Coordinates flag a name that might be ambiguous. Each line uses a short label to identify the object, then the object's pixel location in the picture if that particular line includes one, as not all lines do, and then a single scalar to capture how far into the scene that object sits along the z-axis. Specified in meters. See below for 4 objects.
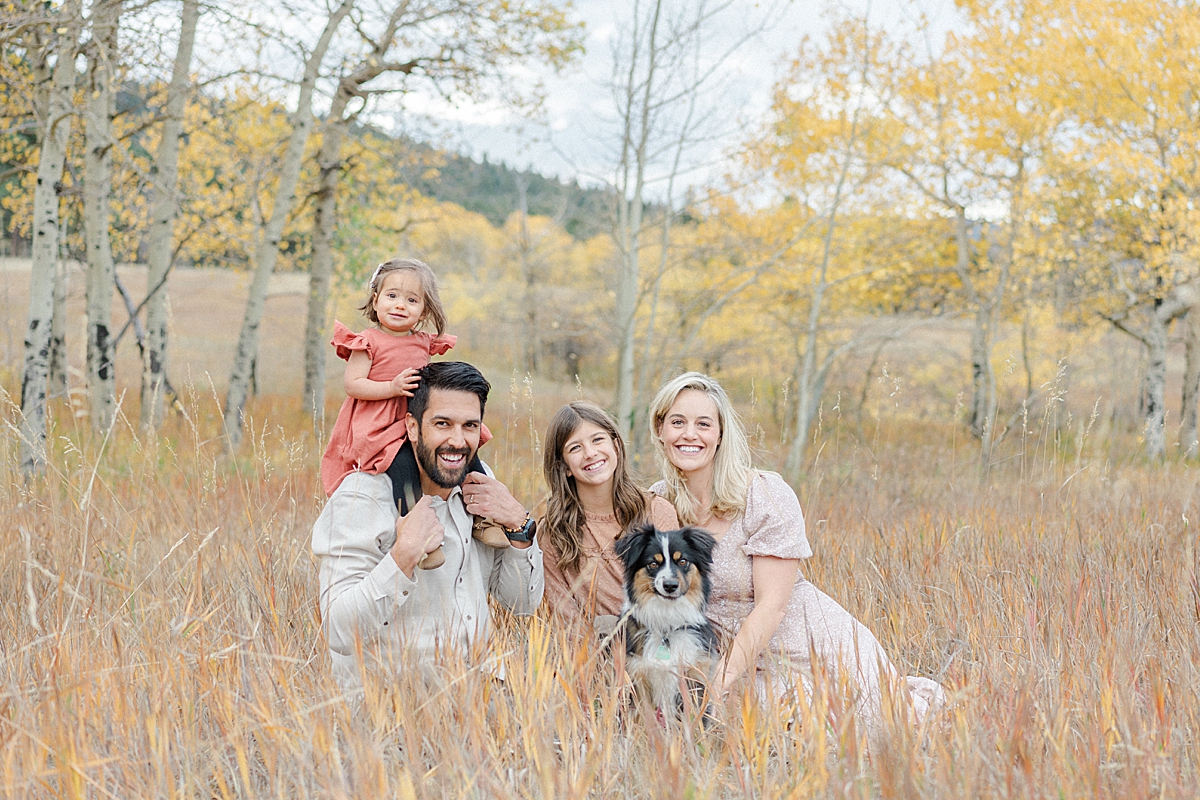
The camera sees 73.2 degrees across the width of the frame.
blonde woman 2.85
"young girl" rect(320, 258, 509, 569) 2.66
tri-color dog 2.52
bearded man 2.34
